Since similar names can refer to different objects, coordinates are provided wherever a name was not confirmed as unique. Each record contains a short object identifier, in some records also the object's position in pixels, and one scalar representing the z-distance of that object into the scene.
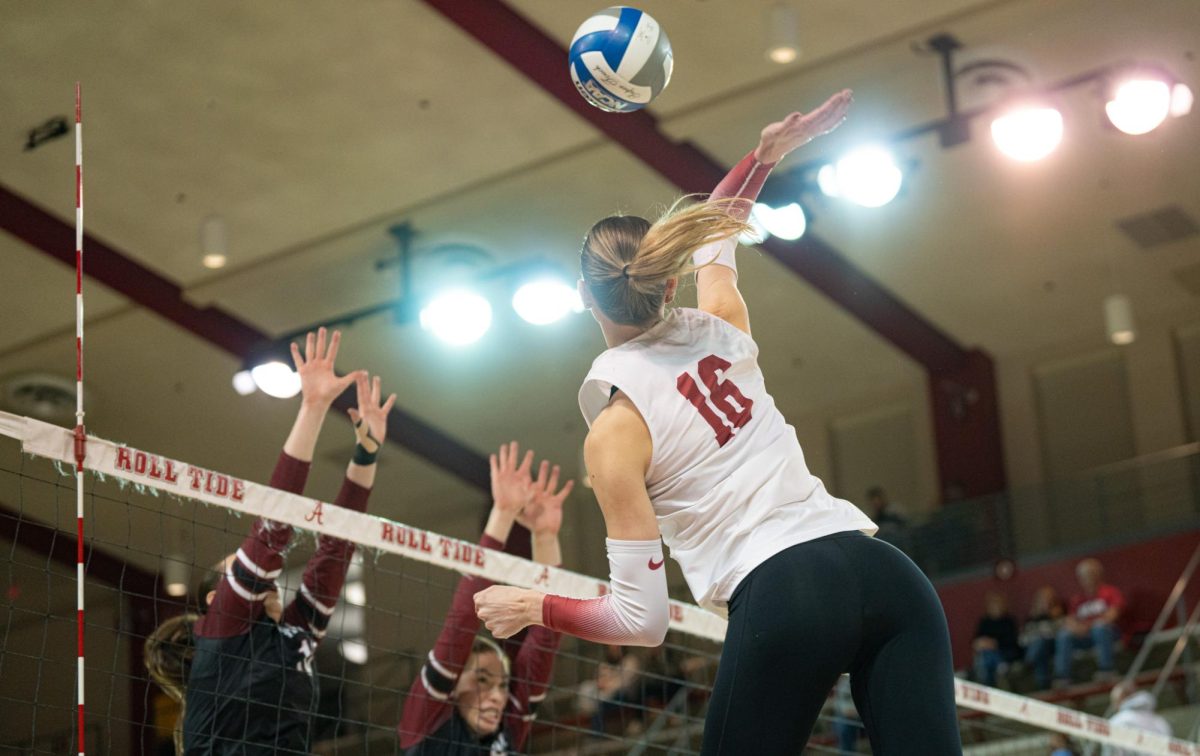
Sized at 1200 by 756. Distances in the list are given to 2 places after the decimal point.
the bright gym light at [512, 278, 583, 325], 15.12
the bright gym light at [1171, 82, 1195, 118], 12.17
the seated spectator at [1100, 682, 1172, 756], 11.21
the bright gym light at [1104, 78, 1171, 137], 12.22
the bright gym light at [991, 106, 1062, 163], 12.51
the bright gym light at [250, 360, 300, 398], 16.58
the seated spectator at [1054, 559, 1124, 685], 15.02
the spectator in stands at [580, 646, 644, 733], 14.83
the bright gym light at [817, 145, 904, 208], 13.34
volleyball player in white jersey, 2.90
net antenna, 3.70
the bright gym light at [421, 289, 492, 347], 14.95
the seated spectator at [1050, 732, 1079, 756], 11.17
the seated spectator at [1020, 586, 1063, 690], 15.52
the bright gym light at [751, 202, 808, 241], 14.58
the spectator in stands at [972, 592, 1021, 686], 15.88
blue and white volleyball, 5.49
